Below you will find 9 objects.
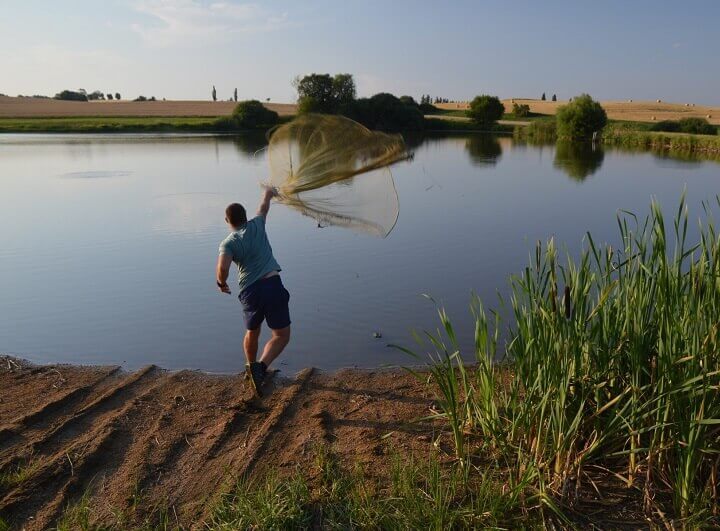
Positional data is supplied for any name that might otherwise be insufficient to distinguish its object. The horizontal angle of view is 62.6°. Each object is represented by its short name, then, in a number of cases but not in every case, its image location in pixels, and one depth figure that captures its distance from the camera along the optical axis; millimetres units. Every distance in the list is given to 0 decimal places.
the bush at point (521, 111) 91188
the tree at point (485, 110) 85000
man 5719
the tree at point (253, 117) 69938
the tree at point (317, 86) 67719
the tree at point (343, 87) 67625
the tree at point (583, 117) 56406
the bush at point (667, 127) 57556
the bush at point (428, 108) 96419
